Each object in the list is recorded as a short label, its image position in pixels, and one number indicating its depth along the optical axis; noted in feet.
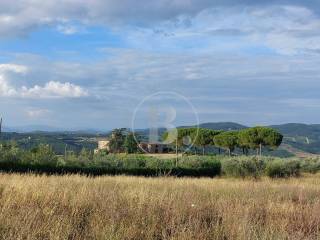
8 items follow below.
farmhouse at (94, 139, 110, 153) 262.36
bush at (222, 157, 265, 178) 134.72
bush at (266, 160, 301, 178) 137.49
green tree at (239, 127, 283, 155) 216.74
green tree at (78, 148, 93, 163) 131.81
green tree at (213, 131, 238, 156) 239.28
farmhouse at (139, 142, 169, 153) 250.98
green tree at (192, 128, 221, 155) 255.91
